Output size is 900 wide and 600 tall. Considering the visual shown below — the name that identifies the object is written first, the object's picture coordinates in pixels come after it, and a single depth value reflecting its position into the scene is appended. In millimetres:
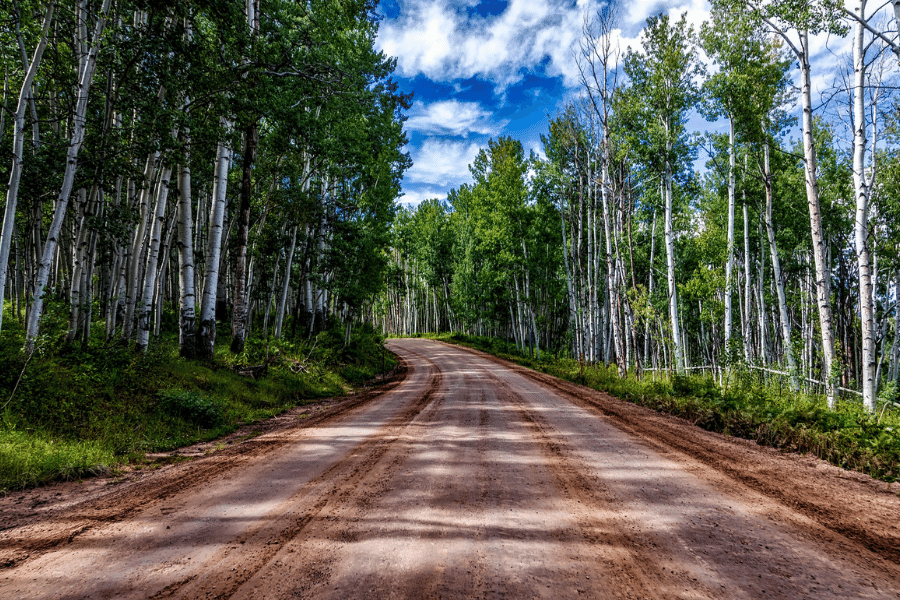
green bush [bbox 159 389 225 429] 6789
